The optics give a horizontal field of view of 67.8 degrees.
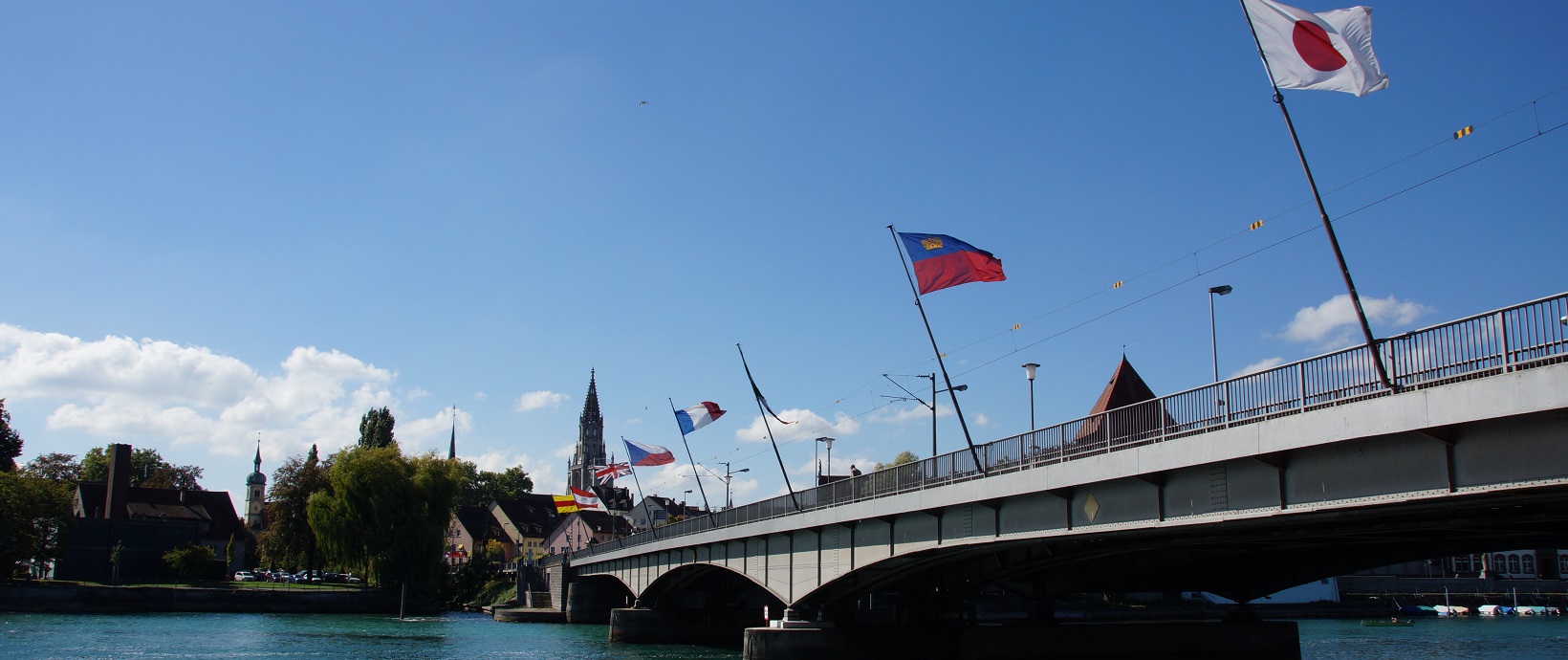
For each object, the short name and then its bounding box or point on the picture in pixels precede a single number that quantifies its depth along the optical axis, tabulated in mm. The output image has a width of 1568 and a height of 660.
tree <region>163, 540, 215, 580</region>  99812
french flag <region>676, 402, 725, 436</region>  53219
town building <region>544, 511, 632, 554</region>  144125
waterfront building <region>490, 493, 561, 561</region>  160875
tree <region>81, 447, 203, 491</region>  141875
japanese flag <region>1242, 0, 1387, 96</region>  18672
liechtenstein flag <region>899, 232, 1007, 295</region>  30969
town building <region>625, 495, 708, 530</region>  161375
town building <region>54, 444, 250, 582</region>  99312
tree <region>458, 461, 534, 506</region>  191475
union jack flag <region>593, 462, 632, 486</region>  74875
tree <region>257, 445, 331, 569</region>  102500
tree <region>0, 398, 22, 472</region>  115138
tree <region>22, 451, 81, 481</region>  128375
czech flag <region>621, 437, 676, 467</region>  64625
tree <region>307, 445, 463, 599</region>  89938
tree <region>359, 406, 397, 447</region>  131062
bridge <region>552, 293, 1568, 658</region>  17266
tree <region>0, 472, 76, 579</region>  84875
